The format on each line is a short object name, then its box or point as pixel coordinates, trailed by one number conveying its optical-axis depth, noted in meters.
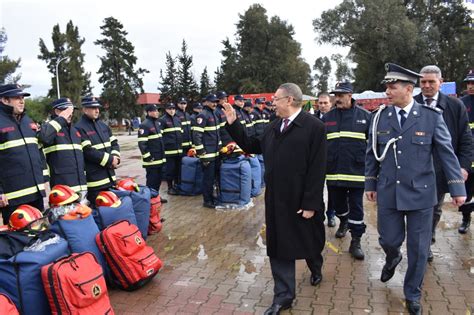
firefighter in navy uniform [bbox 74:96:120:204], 5.49
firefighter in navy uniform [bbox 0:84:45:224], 4.38
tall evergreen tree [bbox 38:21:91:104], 46.34
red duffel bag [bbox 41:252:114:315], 3.17
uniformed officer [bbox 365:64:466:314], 3.49
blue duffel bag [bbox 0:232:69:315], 3.21
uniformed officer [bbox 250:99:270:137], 10.18
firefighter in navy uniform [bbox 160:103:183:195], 8.96
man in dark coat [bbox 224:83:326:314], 3.54
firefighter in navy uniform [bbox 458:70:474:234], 5.36
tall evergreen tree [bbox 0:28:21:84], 31.66
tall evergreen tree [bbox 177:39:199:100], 33.03
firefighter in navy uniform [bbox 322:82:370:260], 4.97
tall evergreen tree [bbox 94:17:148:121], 48.38
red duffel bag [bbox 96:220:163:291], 4.05
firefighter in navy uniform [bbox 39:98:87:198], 4.92
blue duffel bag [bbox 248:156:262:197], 8.12
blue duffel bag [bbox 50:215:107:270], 3.82
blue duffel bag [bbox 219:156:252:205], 7.42
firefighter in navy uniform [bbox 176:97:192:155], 9.88
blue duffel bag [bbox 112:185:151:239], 5.30
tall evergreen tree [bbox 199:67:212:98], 37.24
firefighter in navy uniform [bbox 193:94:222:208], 7.60
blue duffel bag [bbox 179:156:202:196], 8.64
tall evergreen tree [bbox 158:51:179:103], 33.34
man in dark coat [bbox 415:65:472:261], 4.37
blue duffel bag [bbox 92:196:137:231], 4.46
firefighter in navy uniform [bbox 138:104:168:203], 7.76
